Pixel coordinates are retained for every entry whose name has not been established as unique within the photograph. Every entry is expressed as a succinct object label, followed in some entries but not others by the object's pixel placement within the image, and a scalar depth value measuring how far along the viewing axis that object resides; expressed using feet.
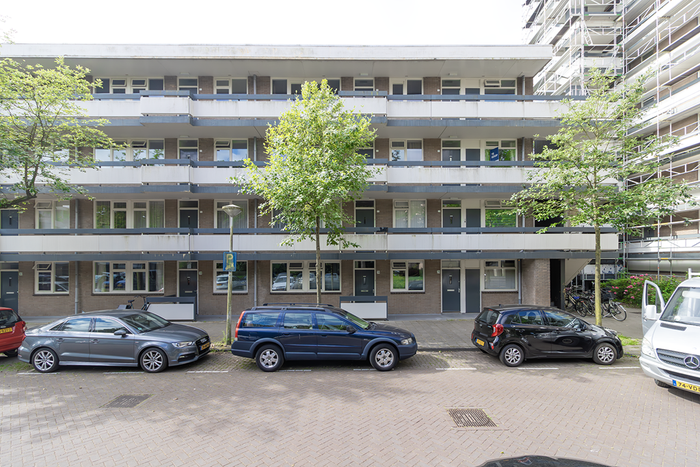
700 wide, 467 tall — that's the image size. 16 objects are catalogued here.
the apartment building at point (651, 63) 62.44
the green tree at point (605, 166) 33.04
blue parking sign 34.19
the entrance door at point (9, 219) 51.08
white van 19.52
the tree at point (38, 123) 34.30
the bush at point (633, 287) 53.74
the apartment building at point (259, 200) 46.47
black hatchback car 27.32
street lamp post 33.14
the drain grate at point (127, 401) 19.94
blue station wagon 26.27
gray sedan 25.96
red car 28.55
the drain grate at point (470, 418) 17.51
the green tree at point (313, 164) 33.35
